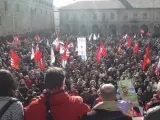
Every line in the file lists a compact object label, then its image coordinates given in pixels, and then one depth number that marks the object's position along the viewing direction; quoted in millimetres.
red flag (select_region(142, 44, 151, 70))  15072
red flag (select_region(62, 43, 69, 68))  15228
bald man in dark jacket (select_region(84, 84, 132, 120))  3350
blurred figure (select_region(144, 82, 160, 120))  3115
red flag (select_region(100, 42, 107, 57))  18862
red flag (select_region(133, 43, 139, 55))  21053
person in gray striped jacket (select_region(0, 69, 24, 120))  3184
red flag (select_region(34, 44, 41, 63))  15097
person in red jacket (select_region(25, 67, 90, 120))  3305
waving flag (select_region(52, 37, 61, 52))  21342
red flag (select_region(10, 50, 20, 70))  13875
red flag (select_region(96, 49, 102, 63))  17094
